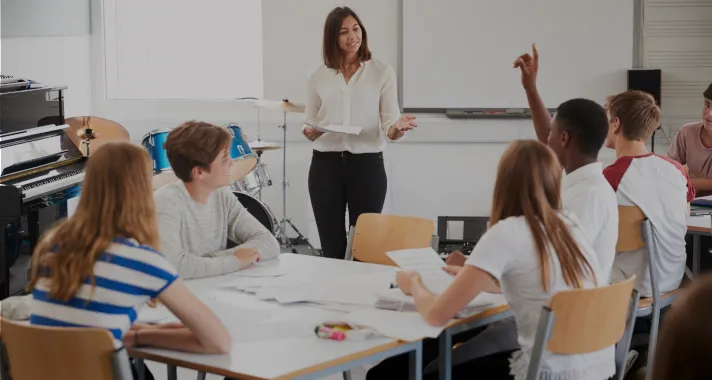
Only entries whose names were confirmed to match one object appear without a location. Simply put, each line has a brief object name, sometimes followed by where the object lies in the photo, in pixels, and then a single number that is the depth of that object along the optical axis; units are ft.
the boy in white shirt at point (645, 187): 11.02
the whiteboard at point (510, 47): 20.17
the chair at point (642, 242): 10.88
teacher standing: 14.03
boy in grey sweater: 9.48
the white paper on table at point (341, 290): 8.52
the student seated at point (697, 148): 14.28
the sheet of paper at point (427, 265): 8.81
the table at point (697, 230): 12.09
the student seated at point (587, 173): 8.95
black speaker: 19.76
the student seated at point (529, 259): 7.57
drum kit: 15.44
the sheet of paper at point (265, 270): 9.61
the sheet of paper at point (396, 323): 7.48
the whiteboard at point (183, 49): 21.59
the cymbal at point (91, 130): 17.57
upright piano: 13.30
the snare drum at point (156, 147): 16.42
